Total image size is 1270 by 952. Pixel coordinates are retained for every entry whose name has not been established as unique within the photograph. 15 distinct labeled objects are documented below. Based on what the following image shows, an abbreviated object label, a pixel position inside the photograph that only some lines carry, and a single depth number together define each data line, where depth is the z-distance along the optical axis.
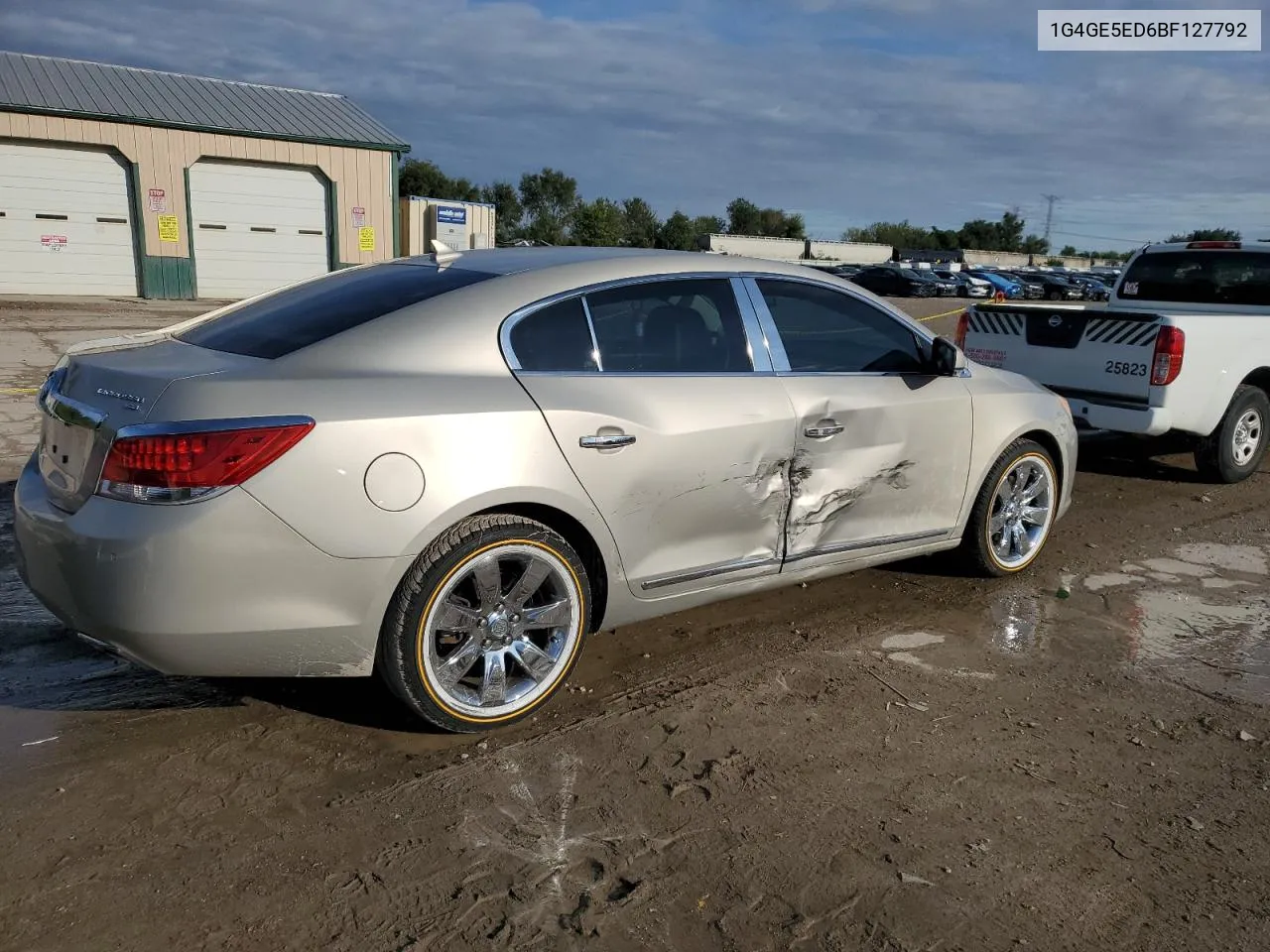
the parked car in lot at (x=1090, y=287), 41.59
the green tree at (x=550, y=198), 73.50
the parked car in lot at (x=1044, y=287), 47.34
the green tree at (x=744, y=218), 91.50
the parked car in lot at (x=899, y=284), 39.84
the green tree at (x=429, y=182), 70.44
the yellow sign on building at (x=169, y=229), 25.80
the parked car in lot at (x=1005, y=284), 45.31
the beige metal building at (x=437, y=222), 31.61
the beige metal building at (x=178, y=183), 24.56
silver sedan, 2.98
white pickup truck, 7.04
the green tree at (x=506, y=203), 73.31
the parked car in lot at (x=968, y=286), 43.16
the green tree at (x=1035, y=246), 113.18
